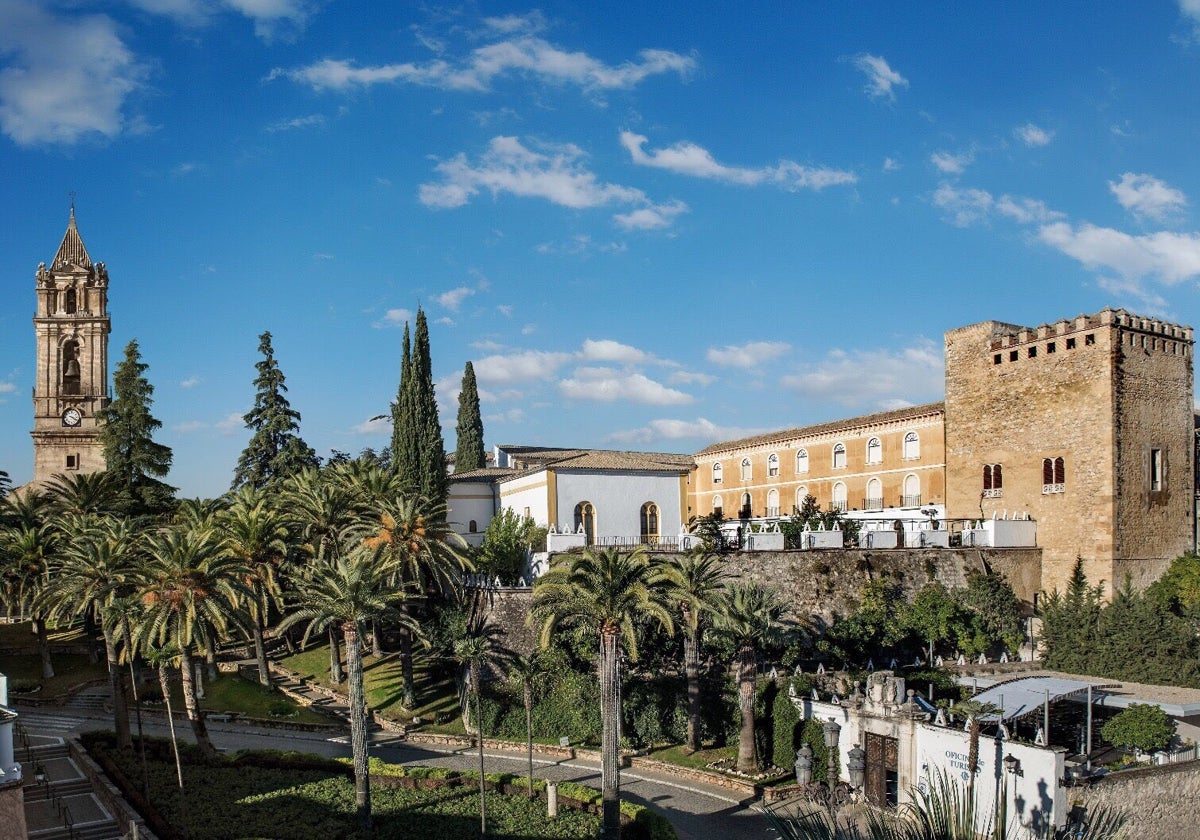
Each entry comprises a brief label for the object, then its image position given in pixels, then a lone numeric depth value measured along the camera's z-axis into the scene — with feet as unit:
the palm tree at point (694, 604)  96.12
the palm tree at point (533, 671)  105.69
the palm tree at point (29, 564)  127.75
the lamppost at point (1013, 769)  68.13
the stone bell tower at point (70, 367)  193.36
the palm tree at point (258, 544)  117.29
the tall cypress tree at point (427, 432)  145.59
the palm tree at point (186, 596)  91.86
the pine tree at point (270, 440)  166.71
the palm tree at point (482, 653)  109.81
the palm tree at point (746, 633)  93.97
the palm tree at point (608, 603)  77.41
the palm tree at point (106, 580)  97.19
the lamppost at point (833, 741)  89.35
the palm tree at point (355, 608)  78.43
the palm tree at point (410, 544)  113.91
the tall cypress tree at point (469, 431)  216.33
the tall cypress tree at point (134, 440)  157.28
